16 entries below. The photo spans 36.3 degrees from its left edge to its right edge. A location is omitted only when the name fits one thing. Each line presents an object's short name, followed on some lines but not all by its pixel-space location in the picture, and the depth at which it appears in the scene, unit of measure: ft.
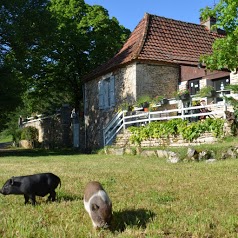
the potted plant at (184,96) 50.14
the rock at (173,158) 37.88
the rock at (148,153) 46.13
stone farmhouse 66.18
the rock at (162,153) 43.04
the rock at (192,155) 37.40
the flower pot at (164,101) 55.62
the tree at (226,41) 31.24
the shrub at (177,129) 44.37
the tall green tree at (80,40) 87.86
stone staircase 58.90
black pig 16.75
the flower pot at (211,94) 46.88
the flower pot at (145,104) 58.14
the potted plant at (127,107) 62.03
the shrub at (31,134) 104.47
